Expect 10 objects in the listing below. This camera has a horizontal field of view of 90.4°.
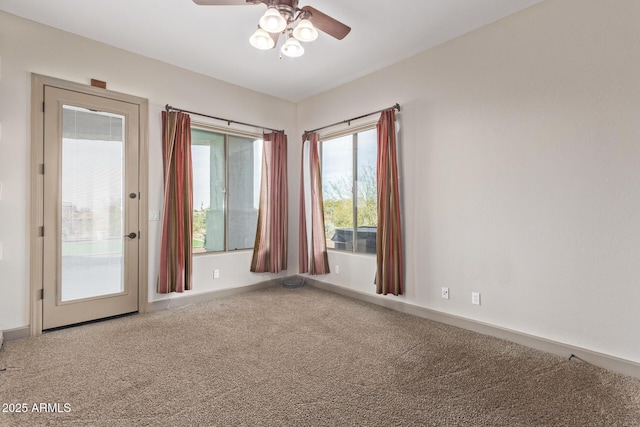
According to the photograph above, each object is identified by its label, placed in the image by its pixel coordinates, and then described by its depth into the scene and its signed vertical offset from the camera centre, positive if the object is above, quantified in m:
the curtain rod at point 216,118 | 3.80 +1.42
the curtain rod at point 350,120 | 3.71 +1.36
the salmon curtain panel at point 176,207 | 3.72 +0.21
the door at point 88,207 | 3.08 +0.19
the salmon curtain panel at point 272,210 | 4.70 +0.19
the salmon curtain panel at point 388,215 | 3.64 +0.06
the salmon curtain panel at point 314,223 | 4.65 -0.01
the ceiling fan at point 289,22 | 2.13 +1.47
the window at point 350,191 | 4.21 +0.44
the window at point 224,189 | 4.23 +0.49
